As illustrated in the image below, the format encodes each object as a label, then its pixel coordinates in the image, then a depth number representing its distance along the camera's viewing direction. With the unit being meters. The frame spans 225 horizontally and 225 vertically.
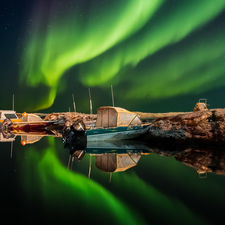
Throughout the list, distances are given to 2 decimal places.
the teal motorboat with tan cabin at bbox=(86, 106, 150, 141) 18.67
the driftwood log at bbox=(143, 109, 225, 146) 16.71
